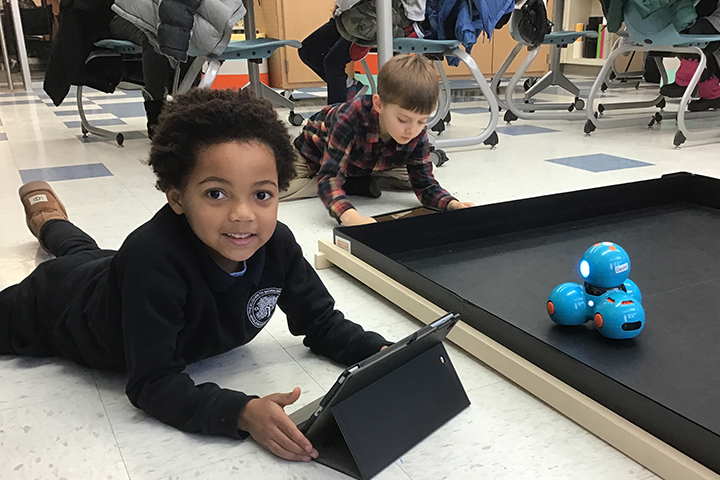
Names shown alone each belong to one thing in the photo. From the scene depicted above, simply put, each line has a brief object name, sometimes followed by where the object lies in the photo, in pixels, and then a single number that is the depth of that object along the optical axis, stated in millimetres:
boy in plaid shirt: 1407
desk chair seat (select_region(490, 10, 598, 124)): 3092
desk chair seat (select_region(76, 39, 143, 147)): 2465
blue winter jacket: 2369
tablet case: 680
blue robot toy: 872
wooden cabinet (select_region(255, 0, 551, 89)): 4652
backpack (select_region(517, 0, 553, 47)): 2918
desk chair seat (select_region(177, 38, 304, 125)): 2137
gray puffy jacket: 1923
